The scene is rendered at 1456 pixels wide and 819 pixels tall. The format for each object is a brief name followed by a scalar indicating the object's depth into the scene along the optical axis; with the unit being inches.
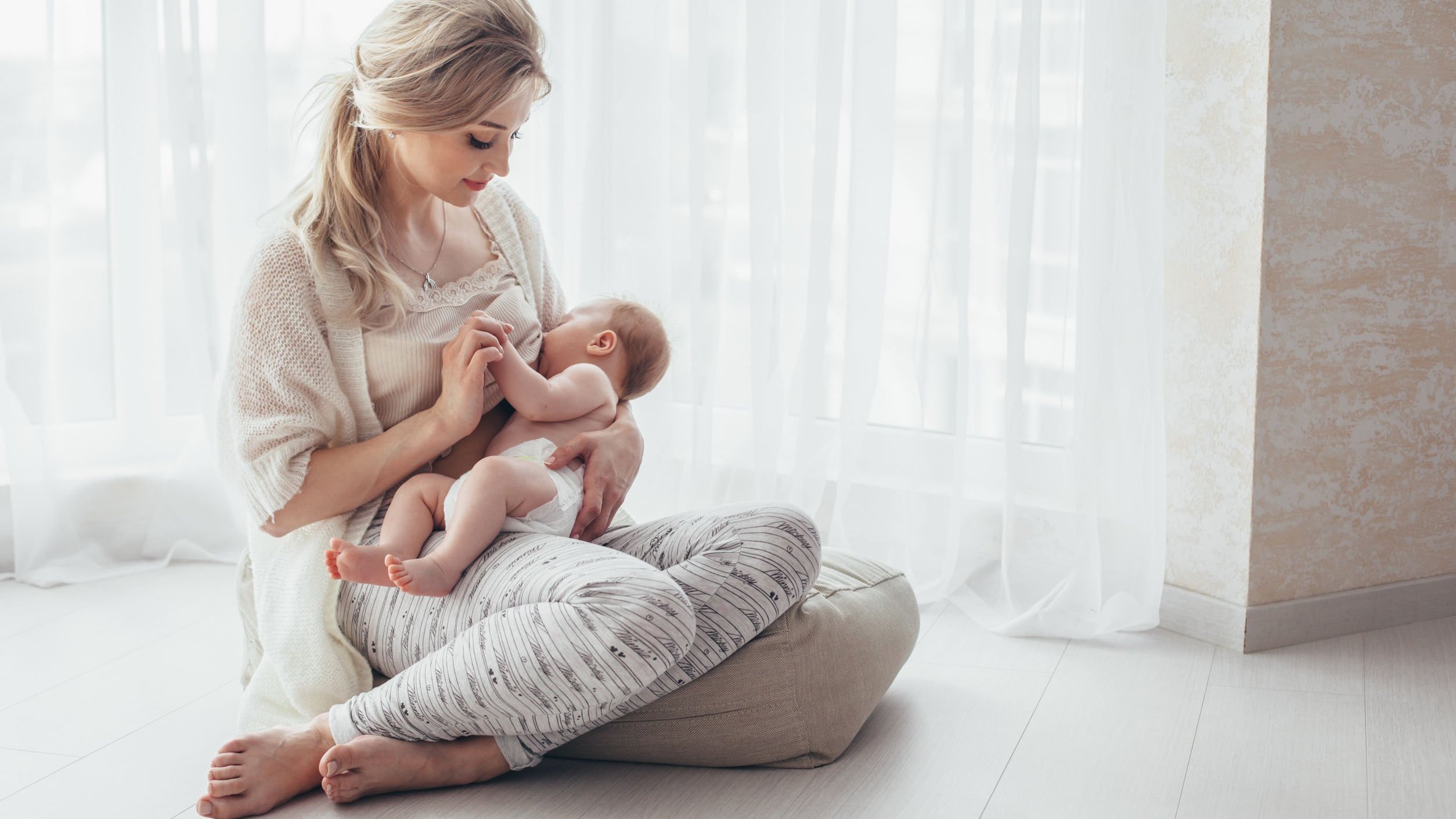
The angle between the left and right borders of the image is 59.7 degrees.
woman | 60.7
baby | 63.1
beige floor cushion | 66.3
